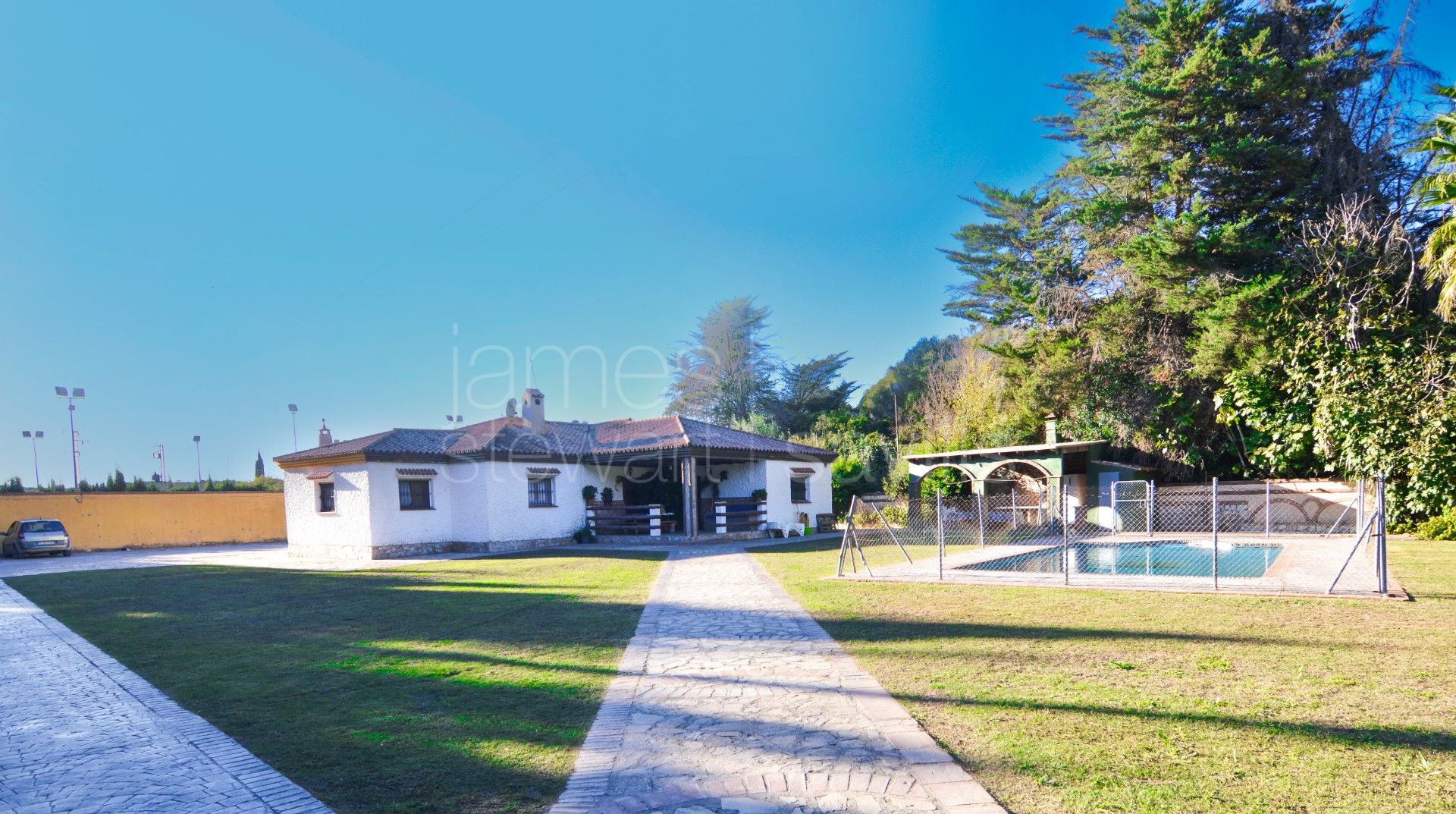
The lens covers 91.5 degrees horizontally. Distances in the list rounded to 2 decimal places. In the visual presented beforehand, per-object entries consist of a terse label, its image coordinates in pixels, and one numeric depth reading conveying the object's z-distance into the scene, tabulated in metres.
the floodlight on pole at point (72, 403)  26.48
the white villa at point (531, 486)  18.59
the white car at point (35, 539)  22.78
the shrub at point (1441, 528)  14.80
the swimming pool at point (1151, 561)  12.81
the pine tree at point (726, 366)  40.69
